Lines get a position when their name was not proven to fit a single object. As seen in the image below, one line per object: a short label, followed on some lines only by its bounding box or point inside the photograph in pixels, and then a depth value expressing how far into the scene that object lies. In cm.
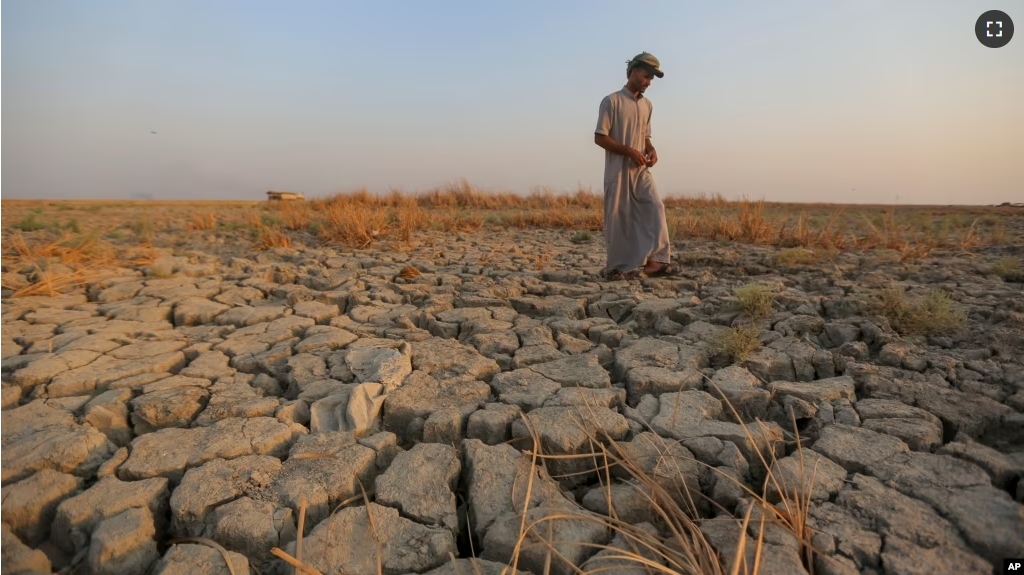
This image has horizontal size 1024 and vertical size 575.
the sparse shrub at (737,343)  231
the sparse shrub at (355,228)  536
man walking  386
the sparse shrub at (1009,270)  345
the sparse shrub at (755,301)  280
